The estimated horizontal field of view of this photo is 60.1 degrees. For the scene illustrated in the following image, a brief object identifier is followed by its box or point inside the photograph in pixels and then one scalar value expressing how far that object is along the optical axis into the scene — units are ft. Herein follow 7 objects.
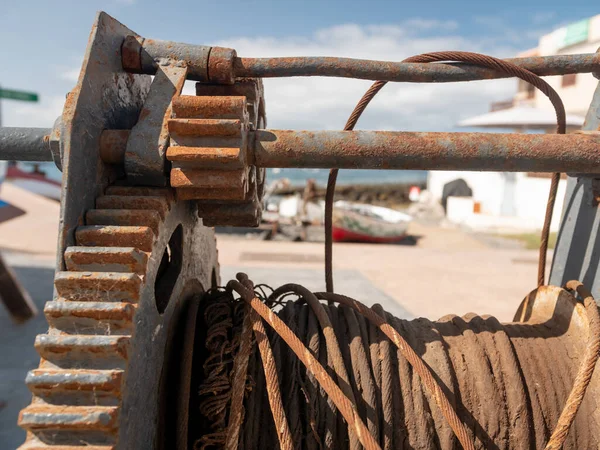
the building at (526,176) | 45.83
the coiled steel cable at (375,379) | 1.46
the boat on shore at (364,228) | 38.61
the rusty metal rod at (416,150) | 1.48
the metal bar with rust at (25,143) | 1.65
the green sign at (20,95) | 19.80
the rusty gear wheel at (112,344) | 1.15
